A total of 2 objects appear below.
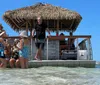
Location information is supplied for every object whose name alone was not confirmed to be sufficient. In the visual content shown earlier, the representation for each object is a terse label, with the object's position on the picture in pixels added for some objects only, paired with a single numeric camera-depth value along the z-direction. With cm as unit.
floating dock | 519
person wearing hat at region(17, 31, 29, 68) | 438
